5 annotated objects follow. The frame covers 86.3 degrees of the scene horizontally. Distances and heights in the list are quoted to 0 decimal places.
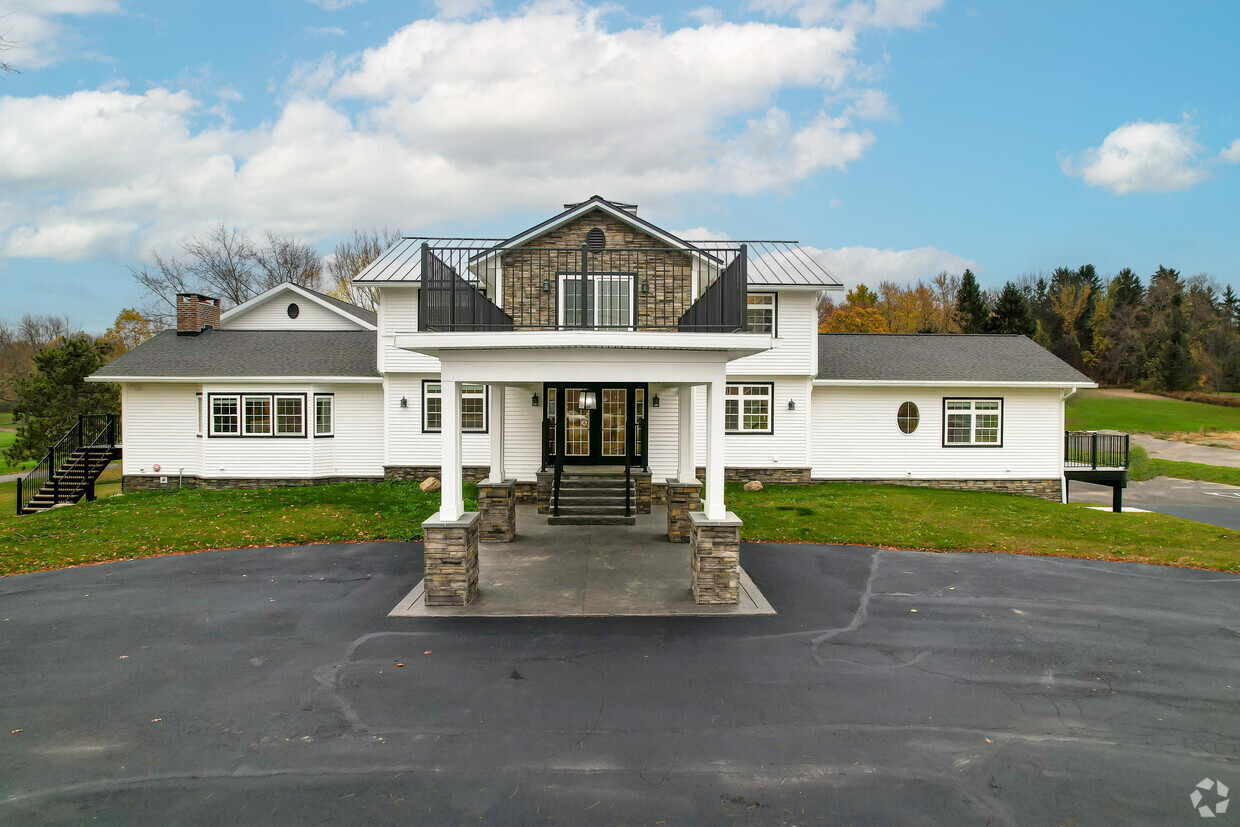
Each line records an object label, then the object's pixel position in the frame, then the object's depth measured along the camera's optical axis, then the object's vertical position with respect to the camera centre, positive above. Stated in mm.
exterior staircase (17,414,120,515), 17561 -1990
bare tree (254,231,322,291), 40594 +8228
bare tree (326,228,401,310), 41375 +8858
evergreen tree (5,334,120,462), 21469 -6
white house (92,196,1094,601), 17266 -395
